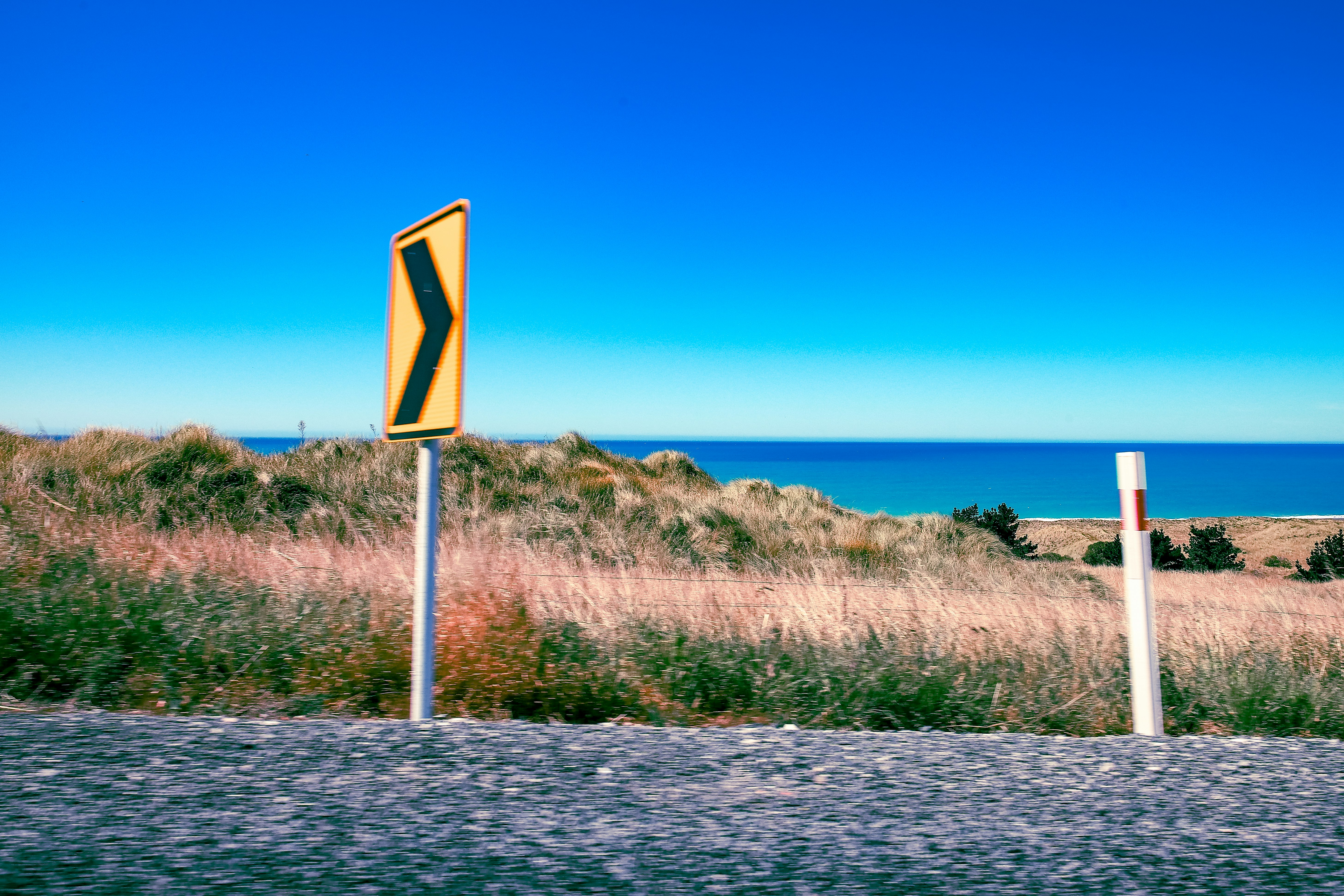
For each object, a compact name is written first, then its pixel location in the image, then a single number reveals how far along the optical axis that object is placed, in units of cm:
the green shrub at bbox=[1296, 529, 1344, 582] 2164
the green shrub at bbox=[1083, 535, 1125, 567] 2458
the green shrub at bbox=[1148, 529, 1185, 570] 2400
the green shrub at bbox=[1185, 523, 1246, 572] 2361
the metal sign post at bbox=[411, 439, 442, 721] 365
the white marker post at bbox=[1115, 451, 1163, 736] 389
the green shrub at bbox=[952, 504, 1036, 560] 2197
